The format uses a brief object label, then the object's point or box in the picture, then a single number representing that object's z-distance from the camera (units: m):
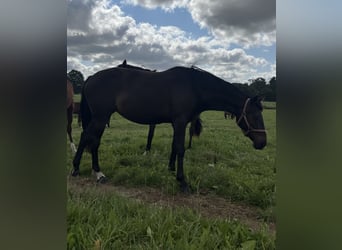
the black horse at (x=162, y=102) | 2.58
